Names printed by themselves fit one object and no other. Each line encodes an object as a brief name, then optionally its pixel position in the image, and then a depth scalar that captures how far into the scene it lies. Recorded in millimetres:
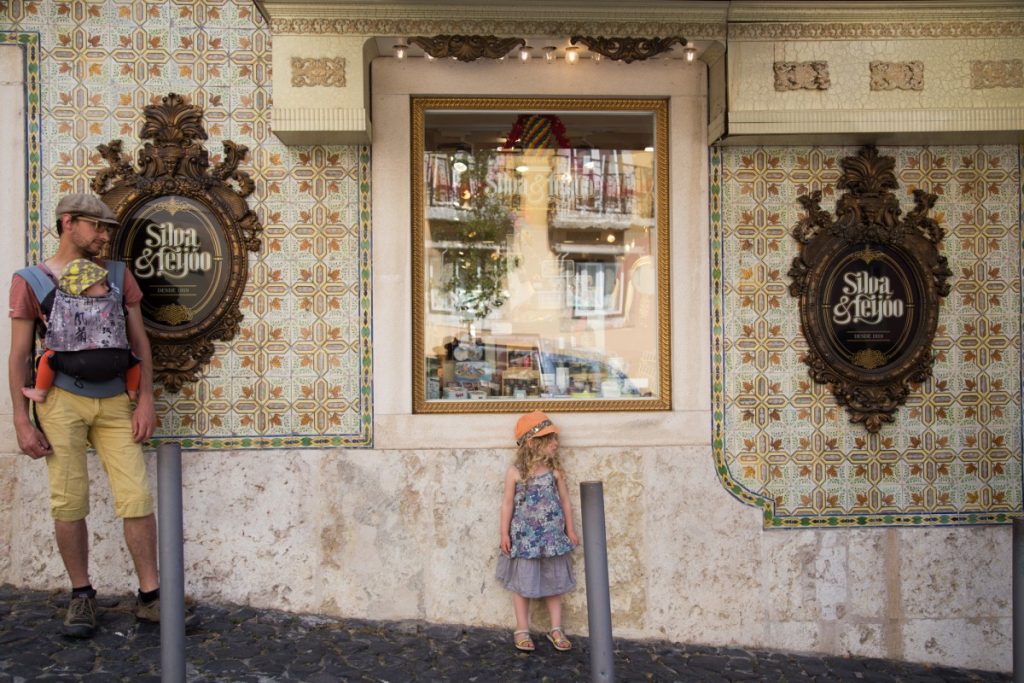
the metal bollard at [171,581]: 2783
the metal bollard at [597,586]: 3029
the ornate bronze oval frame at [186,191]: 5047
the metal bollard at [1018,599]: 3305
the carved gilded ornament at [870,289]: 5258
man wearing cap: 4379
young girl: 4883
